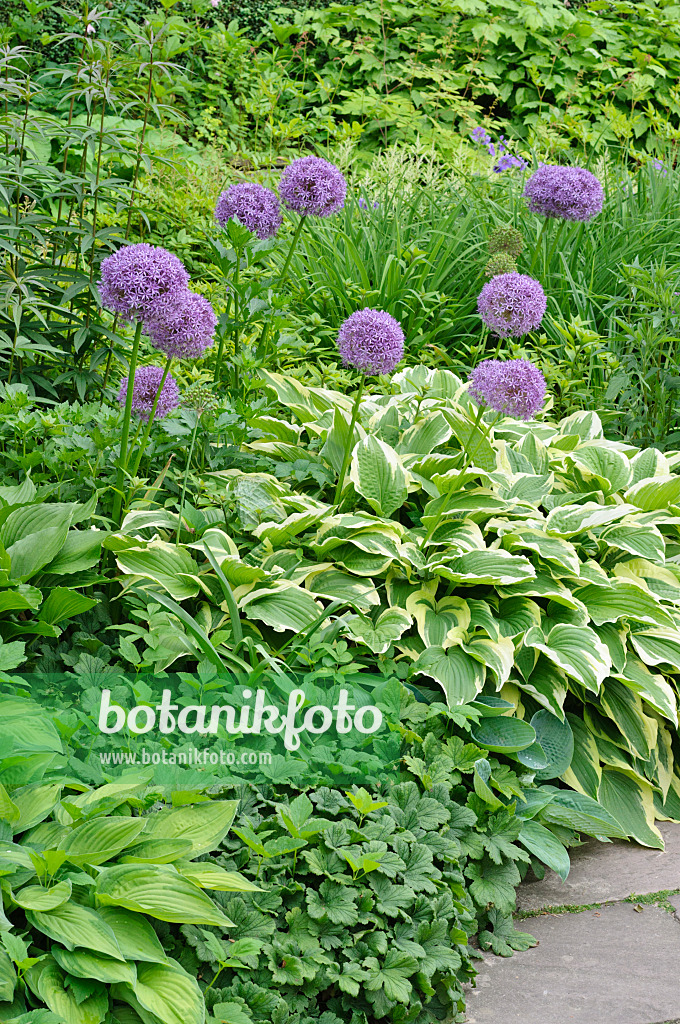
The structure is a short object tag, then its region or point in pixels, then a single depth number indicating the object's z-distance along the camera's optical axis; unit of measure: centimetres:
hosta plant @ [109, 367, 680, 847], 244
